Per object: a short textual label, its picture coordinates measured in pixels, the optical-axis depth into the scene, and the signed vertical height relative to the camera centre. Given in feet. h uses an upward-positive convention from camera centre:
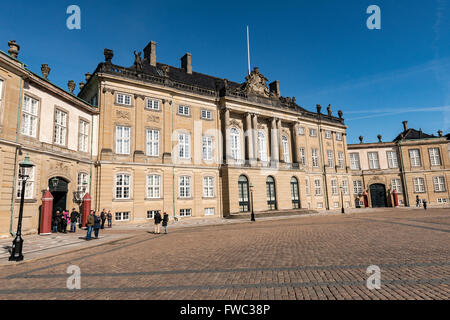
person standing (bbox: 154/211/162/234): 63.31 -4.86
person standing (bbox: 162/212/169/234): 63.72 -5.18
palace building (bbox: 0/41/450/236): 62.54 +18.13
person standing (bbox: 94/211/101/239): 55.93 -4.47
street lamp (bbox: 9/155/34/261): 35.35 -5.89
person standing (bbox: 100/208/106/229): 72.64 -4.21
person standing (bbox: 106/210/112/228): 77.42 -4.85
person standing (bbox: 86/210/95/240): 53.79 -4.45
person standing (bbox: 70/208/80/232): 66.80 -4.13
